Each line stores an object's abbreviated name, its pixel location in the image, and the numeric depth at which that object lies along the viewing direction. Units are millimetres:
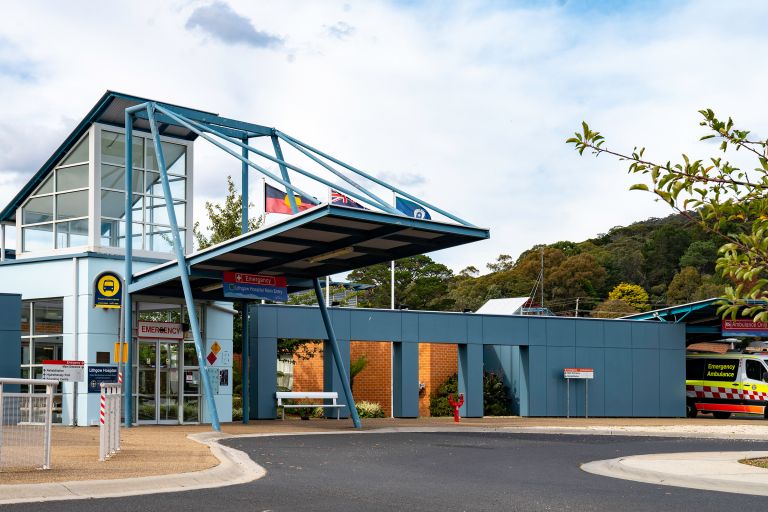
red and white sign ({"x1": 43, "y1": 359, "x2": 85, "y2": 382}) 21891
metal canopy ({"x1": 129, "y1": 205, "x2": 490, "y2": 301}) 21281
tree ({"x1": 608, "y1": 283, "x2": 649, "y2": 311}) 82869
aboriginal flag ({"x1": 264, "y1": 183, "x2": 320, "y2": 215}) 24406
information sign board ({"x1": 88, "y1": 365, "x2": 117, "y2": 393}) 25641
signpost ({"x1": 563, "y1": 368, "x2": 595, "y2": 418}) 34938
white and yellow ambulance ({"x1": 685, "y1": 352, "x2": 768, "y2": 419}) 36031
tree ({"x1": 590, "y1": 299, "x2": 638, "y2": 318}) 74438
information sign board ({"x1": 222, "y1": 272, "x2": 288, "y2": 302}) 25031
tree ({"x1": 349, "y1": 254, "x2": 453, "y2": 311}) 70188
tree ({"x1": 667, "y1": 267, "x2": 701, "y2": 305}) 80875
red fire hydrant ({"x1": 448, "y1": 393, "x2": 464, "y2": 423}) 30250
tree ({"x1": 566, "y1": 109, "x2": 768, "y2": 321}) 9375
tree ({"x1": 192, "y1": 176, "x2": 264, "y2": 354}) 40188
